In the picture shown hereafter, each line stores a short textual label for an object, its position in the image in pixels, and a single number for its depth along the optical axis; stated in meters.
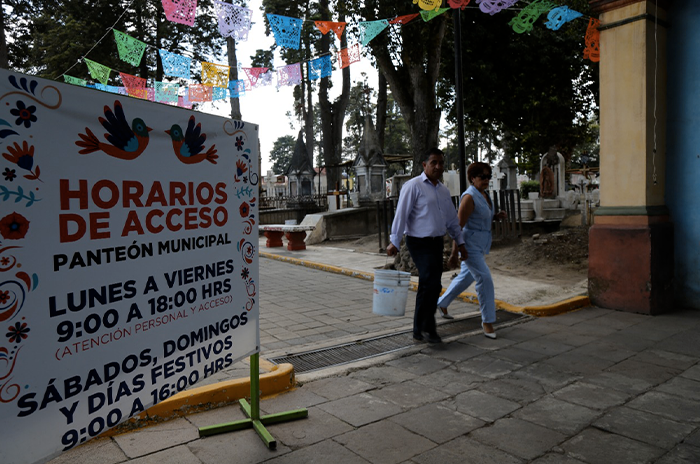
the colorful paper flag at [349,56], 9.88
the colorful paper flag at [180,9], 7.46
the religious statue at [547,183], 18.94
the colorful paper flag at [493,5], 7.33
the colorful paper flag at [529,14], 8.05
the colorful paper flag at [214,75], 11.09
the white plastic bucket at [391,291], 4.89
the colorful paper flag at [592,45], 7.29
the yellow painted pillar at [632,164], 6.04
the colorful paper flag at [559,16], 7.74
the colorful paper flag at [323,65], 10.30
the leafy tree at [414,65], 10.73
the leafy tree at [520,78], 17.36
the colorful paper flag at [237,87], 11.47
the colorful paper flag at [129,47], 10.47
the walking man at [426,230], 4.81
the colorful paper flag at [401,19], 8.55
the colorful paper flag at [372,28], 8.84
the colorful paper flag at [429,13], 7.95
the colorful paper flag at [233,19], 8.18
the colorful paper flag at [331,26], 8.87
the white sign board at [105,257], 1.86
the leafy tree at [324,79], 26.80
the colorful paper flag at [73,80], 13.31
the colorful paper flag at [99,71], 12.41
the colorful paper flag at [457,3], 7.39
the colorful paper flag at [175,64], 11.22
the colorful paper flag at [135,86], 13.05
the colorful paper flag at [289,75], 10.57
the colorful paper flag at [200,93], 12.41
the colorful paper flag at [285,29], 8.47
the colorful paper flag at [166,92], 13.77
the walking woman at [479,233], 5.11
